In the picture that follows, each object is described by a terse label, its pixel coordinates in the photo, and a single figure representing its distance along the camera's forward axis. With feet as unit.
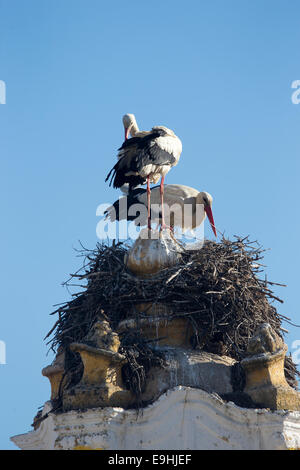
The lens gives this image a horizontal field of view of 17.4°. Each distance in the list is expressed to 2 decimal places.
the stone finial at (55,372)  37.52
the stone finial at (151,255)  37.73
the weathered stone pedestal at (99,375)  33.53
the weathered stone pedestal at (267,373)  33.55
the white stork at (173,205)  47.34
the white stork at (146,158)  42.57
